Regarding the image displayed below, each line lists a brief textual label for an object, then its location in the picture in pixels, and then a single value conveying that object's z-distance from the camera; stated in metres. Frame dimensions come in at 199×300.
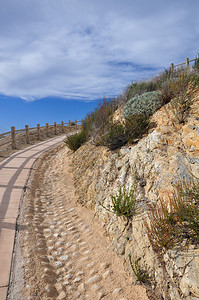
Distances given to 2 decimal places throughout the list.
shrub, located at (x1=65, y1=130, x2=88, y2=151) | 9.24
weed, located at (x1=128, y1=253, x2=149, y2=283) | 2.77
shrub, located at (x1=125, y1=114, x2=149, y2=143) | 5.62
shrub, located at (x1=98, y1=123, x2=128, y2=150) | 5.85
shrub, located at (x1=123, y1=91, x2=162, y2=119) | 6.26
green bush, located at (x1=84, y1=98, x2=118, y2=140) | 7.37
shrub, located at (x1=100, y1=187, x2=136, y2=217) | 3.61
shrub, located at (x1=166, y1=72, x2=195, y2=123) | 4.81
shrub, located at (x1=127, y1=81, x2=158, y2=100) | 8.76
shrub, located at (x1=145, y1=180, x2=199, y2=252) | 2.59
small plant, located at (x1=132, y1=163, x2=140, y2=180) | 4.04
